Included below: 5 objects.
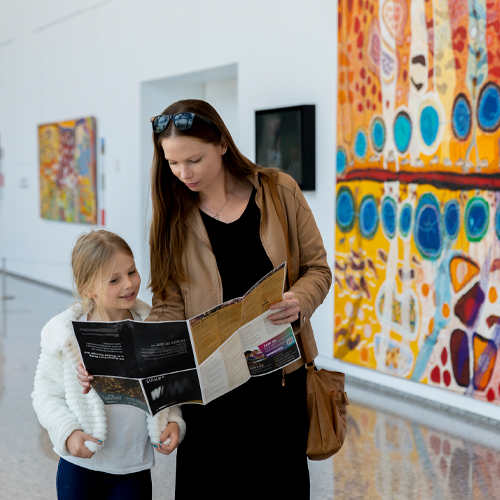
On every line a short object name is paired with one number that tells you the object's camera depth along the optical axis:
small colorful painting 8.32
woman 1.84
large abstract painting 3.76
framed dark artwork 4.85
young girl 1.83
